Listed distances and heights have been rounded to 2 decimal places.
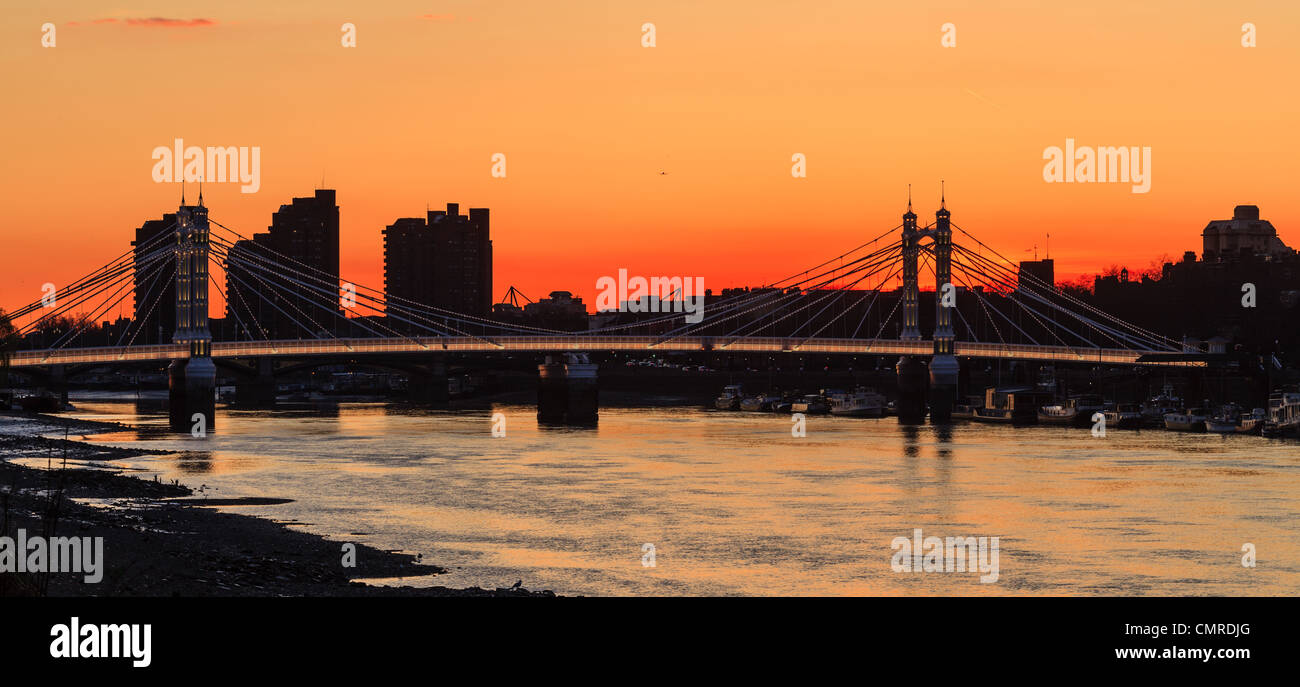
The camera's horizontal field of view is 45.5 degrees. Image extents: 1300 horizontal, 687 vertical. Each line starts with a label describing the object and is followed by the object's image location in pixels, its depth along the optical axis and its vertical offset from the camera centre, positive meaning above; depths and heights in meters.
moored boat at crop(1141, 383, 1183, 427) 93.43 -3.36
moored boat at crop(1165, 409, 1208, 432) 87.25 -3.79
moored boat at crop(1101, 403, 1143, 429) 92.75 -3.82
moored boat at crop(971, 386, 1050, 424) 100.19 -3.36
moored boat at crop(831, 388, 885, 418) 112.44 -3.65
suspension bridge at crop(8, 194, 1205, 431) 99.62 +0.87
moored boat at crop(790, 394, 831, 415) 115.38 -3.81
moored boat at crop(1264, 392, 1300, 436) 79.44 -3.29
